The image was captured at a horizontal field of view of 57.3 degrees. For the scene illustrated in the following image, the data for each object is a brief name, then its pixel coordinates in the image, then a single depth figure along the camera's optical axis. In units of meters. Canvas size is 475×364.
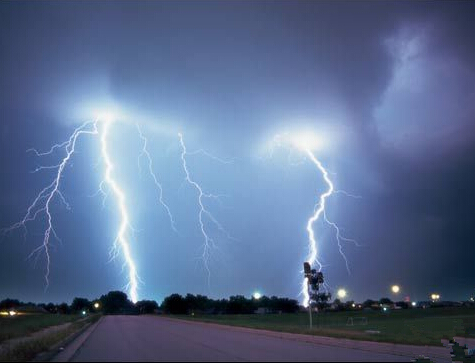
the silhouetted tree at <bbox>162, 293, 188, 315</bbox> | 139.62
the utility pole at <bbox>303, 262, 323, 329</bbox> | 26.45
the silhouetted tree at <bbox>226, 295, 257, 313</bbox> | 128.62
